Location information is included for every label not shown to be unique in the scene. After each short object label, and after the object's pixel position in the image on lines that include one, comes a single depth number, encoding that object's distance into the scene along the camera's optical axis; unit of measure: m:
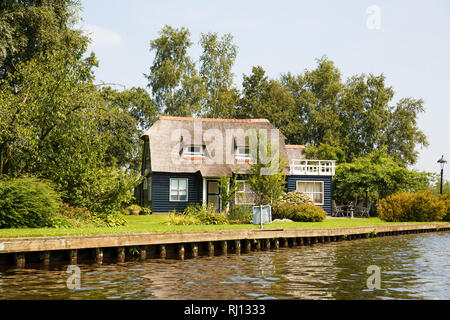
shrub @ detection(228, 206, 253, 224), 26.77
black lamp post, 39.97
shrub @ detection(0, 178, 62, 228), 18.22
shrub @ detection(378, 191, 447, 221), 35.53
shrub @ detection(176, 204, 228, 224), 25.05
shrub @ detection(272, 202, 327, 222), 30.36
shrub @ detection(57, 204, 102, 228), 20.12
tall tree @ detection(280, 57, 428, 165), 56.69
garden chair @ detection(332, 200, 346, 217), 40.98
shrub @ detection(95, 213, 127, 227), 22.06
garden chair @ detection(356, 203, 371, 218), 41.47
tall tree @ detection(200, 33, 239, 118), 52.62
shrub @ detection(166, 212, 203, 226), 24.00
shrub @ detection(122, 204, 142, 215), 35.14
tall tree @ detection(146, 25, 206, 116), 49.88
